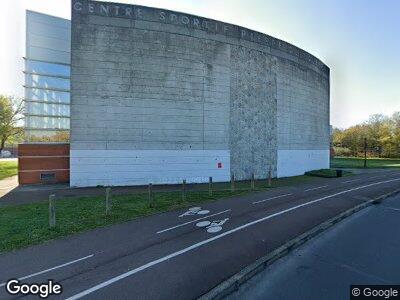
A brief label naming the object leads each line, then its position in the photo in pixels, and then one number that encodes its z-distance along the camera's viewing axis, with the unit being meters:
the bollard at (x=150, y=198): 13.15
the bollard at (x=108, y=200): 11.45
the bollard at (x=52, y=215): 9.53
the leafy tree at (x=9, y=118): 33.47
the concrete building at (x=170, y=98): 19.86
